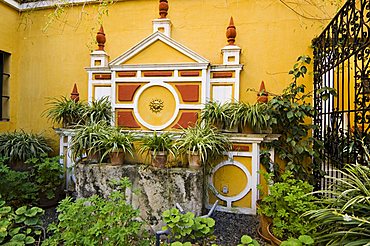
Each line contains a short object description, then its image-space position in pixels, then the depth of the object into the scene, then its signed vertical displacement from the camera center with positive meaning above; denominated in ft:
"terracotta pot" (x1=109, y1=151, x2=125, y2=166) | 10.51 -1.50
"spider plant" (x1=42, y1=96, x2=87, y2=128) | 12.95 +0.55
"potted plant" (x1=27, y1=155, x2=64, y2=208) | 11.54 -2.68
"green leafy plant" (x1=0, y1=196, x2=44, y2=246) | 6.66 -3.10
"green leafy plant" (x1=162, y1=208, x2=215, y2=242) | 6.04 -2.56
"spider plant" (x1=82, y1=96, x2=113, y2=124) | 12.66 +0.56
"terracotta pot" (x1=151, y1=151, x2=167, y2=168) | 9.96 -1.50
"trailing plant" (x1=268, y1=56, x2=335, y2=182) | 10.72 -0.31
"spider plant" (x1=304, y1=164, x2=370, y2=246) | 5.12 -2.06
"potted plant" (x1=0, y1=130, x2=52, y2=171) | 12.70 -1.38
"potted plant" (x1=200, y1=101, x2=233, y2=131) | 11.27 +0.40
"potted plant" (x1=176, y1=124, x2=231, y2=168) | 10.17 -0.86
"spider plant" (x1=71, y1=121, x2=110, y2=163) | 10.88 -0.88
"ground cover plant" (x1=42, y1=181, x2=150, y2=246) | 6.24 -2.71
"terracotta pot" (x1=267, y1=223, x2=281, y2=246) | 7.58 -3.64
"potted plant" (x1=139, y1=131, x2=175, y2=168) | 9.99 -1.01
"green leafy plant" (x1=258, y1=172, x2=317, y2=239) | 7.06 -2.58
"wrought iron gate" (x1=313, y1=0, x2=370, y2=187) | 7.50 +1.30
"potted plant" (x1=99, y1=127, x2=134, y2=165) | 10.53 -0.98
